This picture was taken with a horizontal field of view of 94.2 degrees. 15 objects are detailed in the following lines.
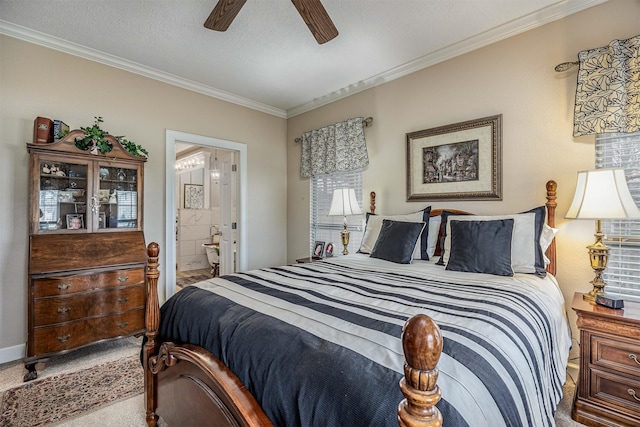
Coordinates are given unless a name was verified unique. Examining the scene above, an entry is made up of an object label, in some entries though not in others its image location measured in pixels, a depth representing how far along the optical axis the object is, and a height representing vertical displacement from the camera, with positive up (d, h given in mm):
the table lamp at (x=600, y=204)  1720 +43
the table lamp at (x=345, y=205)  3320 +68
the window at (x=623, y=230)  2014 -130
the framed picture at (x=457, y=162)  2621 +475
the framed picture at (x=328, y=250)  3877 -511
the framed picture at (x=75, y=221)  2632 -90
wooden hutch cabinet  2309 -315
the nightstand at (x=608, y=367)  1574 -862
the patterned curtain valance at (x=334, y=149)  3578 +809
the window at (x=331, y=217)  3715 -55
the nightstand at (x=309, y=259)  3594 -598
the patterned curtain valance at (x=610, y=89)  1962 +831
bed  764 -454
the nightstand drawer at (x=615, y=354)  1574 -785
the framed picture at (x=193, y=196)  6500 +332
